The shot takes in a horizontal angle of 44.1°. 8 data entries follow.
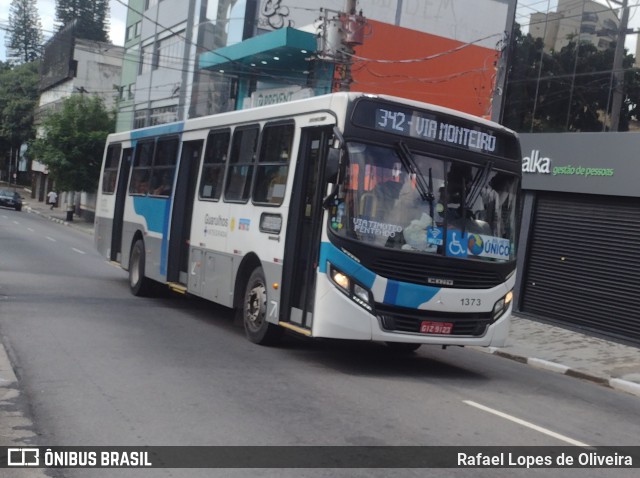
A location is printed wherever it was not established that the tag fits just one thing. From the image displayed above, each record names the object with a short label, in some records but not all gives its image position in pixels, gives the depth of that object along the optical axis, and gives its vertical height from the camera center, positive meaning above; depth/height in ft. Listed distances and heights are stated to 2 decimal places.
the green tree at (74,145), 153.99 +5.32
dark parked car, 184.75 -8.06
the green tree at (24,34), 335.67 +59.07
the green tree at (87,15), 328.90 +66.77
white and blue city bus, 29.50 -0.66
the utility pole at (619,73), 55.61 +11.36
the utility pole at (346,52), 64.44 +12.28
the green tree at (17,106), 277.85 +21.33
